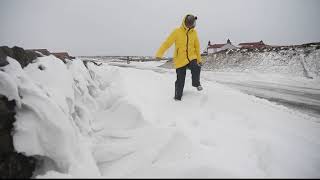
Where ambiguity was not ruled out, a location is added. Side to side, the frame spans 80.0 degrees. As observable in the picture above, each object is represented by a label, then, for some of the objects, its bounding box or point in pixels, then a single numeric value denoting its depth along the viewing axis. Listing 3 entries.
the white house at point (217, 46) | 57.92
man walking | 3.54
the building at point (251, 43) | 56.55
